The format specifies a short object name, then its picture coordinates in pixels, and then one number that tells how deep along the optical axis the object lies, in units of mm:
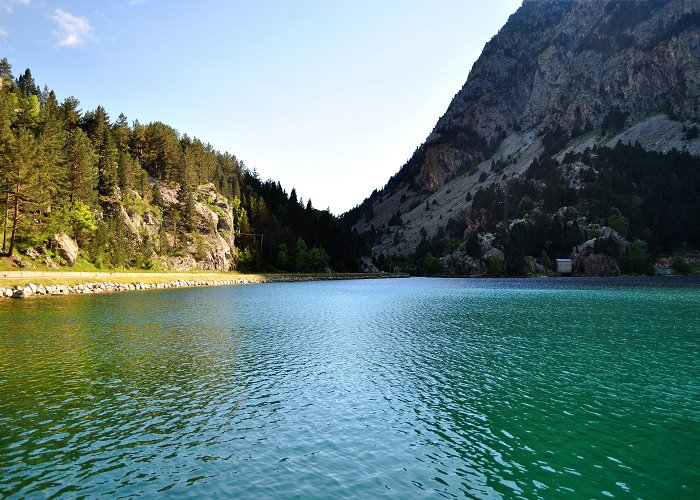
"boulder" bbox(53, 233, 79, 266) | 90125
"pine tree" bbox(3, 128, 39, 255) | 76688
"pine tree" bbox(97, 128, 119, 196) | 120188
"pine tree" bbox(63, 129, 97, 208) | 101188
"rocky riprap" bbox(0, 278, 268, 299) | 66562
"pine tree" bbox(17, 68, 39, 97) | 192750
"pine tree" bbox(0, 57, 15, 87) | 143575
